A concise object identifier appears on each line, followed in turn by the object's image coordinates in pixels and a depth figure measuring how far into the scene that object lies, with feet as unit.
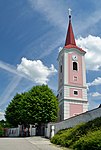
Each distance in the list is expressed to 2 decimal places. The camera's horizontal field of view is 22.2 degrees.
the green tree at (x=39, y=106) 132.87
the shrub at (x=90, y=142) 41.11
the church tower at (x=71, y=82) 153.07
